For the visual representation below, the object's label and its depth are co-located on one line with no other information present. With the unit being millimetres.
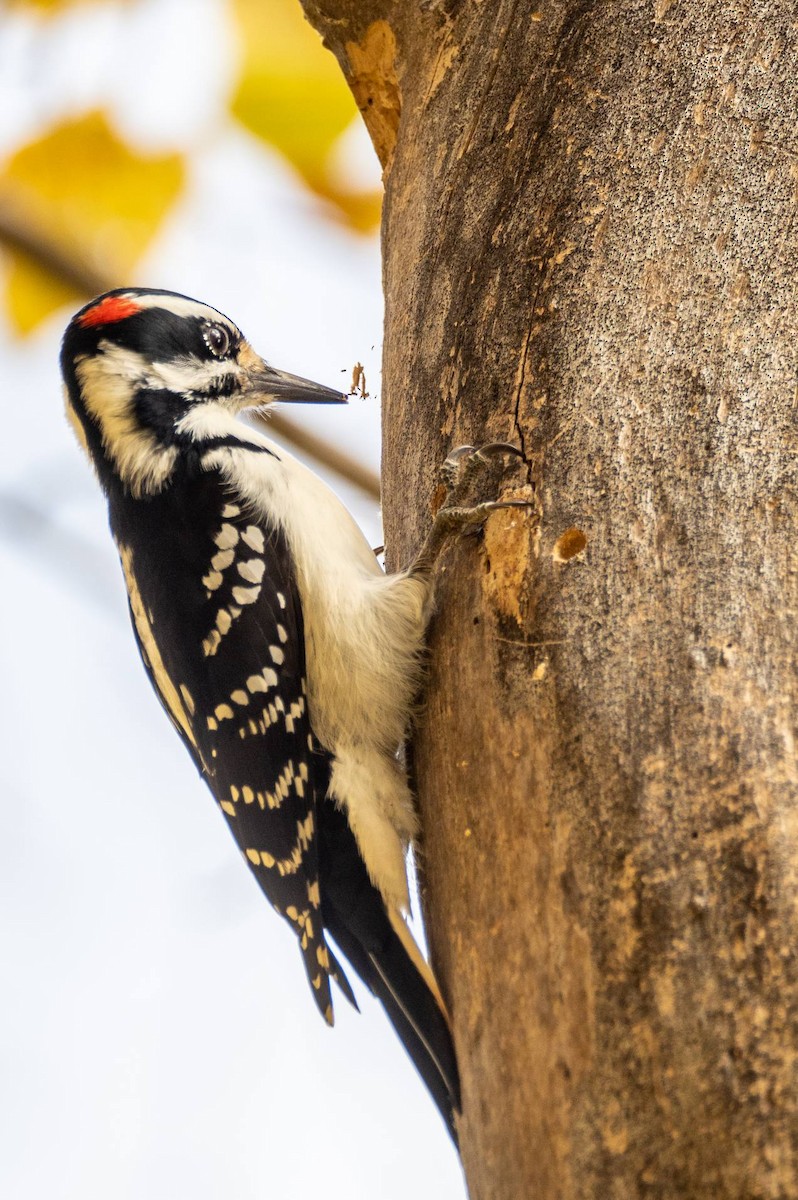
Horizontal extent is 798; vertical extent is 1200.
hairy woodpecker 4648
